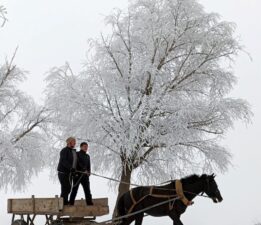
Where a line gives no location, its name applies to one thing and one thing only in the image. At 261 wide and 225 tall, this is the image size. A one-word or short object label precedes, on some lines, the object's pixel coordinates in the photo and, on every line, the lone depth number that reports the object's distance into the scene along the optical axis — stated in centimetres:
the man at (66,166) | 1227
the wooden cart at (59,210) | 1175
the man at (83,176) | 1268
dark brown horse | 1217
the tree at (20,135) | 2297
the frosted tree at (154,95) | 1841
